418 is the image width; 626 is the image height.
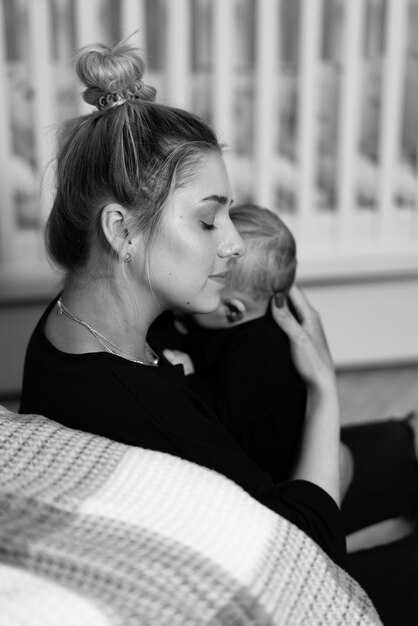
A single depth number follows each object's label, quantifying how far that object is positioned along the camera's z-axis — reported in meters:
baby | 1.47
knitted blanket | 0.80
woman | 1.15
